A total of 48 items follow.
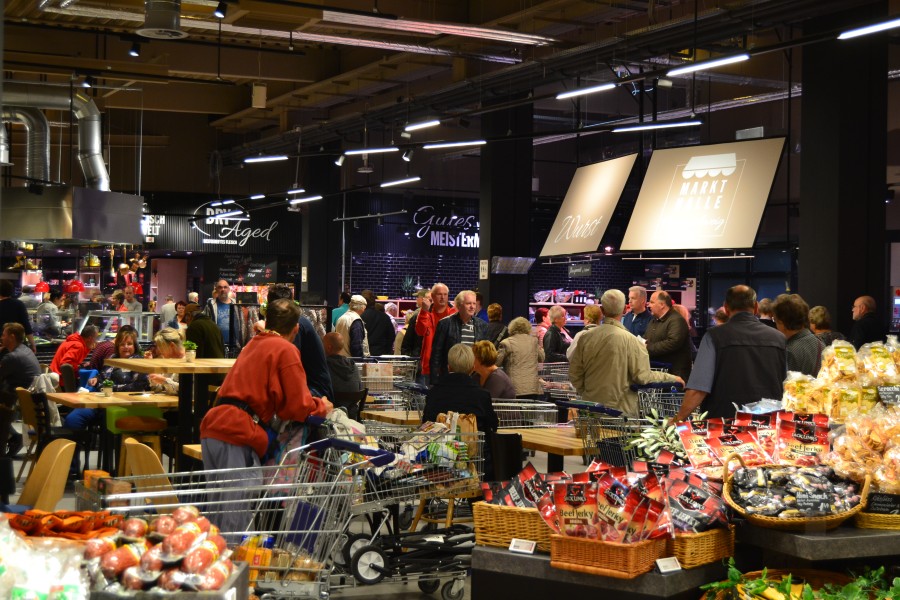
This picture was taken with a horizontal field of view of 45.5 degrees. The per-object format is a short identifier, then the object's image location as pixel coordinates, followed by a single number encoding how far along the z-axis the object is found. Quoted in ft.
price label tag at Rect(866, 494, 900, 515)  11.83
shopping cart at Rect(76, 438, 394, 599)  12.74
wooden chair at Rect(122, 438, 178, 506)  14.84
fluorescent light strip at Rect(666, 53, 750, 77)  28.89
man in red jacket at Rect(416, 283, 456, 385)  36.35
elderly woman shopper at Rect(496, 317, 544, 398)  34.42
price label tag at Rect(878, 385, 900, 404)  13.05
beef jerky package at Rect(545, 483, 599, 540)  11.53
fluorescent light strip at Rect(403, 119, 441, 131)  42.91
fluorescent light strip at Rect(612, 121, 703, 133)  35.47
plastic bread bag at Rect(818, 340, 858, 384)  13.93
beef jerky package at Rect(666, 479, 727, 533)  11.65
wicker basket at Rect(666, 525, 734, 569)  11.50
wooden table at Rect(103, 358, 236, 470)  26.35
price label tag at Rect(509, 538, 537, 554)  12.04
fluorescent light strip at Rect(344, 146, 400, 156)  46.26
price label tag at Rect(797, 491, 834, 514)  11.47
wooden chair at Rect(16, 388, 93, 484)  30.73
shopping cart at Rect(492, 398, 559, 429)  25.48
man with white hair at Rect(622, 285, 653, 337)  37.73
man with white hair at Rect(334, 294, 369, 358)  39.70
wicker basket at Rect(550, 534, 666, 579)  11.14
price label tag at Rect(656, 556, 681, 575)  11.27
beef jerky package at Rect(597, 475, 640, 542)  11.39
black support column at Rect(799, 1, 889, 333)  33.65
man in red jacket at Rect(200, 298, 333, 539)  16.80
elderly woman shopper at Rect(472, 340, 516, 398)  27.37
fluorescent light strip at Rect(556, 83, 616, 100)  35.12
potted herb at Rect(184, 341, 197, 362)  28.68
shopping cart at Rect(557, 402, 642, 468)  20.25
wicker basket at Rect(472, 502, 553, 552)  12.14
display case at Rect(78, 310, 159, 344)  45.55
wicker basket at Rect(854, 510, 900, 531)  11.75
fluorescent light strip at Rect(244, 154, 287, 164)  51.02
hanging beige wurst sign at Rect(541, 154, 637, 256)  40.81
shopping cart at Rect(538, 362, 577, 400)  37.86
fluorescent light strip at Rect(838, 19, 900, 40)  24.88
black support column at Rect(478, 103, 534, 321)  53.21
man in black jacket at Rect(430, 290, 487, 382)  31.99
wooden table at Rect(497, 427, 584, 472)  21.49
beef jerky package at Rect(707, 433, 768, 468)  12.73
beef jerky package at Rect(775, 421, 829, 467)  12.64
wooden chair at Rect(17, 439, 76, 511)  13.91
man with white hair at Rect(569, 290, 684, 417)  25.11
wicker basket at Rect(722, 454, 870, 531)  11.32
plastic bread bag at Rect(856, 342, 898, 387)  13.32
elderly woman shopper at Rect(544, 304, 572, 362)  41.68
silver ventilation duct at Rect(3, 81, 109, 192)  50.92
